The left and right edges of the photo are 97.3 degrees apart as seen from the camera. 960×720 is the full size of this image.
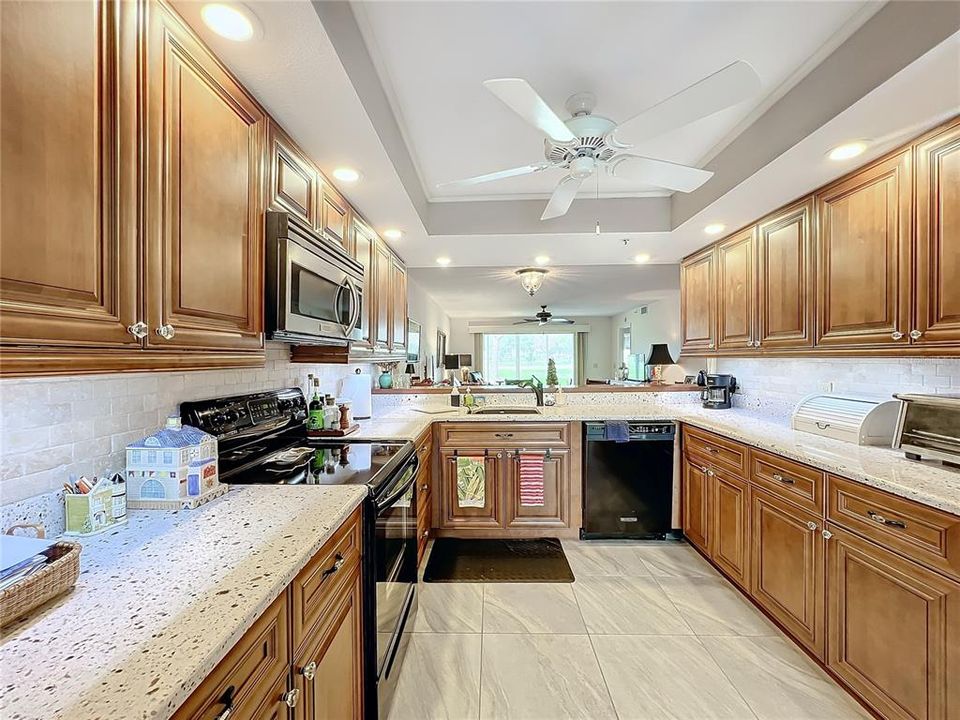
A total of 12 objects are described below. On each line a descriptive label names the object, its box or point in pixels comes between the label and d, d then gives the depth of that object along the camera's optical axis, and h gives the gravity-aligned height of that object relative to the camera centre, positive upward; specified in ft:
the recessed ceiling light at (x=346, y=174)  6.68 +2.98
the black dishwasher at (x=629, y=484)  9.90 -2.95
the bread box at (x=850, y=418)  6.39 -0.97
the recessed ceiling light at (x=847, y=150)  5.85 +2.95
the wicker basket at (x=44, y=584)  2.21 -1.24
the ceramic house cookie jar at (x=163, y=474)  3.75 -1.02
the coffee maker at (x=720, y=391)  10.84 -0.85
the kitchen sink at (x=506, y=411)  10.98 -1.38
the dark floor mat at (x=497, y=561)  8.45 -4.33
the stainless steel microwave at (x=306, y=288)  4.80 +0.94
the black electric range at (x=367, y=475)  4.66 -1.37
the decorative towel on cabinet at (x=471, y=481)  9.87 -2.86
